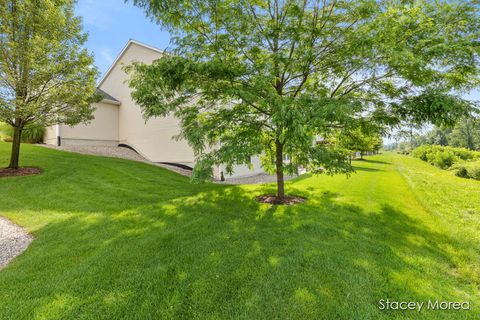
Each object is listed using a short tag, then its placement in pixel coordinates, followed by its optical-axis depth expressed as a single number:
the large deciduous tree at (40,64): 8.17
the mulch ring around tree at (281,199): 6.64
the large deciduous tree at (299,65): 4.09
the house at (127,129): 13.98
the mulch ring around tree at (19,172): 8.59
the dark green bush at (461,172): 17.97
